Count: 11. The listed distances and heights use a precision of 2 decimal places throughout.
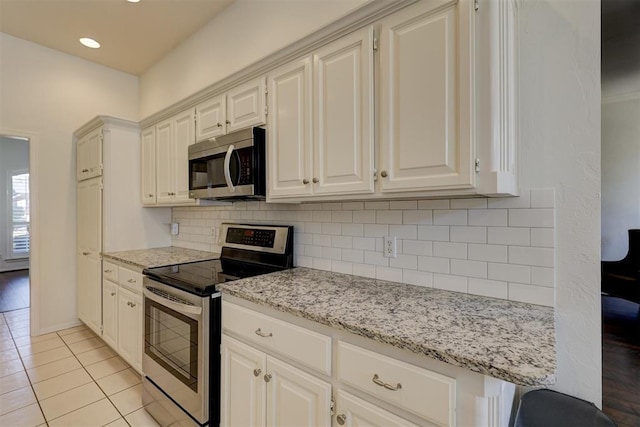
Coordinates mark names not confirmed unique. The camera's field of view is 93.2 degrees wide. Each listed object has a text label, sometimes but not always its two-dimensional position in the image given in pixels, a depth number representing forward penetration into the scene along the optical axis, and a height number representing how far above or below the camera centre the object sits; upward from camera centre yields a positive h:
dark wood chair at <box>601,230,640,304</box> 2.43 -0.54
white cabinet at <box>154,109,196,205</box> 2.53 +0.47
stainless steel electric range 1.57 -0.64
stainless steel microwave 1.88 +0.30
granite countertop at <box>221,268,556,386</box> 0.81 -0.39
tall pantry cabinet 2.92 +0.04
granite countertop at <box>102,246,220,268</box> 2.34 -0.39
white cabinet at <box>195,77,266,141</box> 1.91 +0.70
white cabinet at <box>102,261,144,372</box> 2.30 -0.83
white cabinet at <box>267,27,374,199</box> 1.42 +0.46
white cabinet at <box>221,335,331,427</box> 1.17 -0.78
